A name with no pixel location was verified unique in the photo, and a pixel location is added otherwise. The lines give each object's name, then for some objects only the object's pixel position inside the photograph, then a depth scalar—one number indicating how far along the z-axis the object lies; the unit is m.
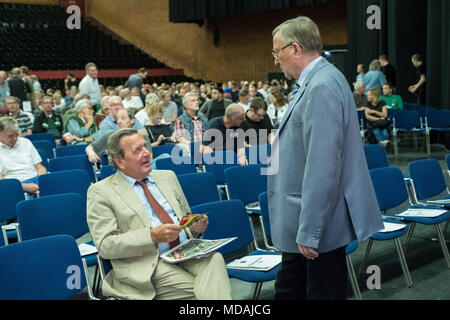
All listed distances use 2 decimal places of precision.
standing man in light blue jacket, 1.92
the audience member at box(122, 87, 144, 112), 9.94
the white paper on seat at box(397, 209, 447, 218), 3.94
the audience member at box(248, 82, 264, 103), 11.13
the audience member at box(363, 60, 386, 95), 10.11
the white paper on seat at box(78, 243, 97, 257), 3.28
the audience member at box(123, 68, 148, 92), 11.44
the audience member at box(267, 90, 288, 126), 8.34
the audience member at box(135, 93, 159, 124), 6.98
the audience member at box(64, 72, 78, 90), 14.52
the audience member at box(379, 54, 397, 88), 10.69
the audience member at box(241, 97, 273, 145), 5.69
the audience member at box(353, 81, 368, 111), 9.80
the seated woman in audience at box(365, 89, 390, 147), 9.15
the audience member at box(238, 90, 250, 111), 8.64
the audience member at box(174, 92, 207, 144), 6.61
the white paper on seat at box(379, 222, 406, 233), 3.58
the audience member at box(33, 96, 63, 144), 7.89
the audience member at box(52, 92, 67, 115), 9.78
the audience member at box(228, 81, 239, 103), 14.02
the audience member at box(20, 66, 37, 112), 9.98
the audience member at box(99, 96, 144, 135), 5.70
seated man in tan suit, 2.43
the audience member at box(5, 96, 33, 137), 6.95
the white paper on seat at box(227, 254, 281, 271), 2.96
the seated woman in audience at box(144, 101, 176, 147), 6.49
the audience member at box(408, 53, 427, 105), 10.32
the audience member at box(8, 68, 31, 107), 9.63
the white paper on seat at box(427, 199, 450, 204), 4.41
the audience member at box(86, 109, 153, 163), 5.24
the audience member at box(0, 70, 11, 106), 9.49
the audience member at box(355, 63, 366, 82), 11.24
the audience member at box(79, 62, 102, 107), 8.61
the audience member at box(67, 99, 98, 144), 7.11
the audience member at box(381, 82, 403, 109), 10.01
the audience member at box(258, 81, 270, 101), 12.49
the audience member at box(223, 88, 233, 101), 11.30
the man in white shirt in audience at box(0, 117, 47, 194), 4.63
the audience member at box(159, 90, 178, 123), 8.66
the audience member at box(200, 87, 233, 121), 8.60
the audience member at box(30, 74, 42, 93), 12.28
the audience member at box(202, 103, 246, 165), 5.39
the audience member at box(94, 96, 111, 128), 7.14
